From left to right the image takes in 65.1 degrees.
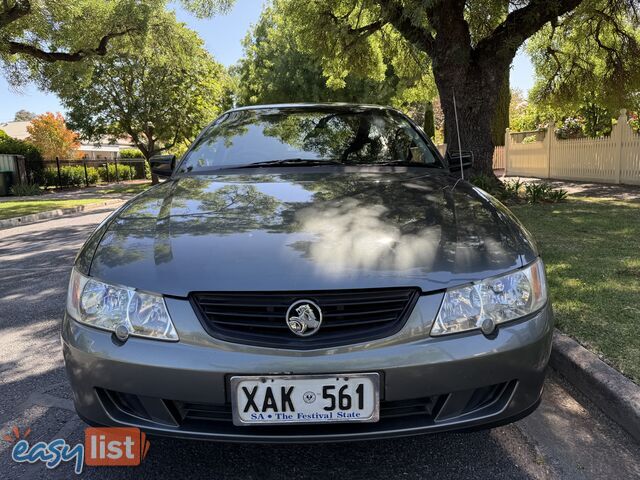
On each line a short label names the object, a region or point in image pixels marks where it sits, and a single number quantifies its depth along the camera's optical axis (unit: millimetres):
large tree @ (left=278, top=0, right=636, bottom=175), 8422
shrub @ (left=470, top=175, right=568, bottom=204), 9086
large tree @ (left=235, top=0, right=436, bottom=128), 23156
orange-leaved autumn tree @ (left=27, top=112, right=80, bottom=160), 39188
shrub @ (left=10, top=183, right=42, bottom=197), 19469
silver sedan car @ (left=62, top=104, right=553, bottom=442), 1610
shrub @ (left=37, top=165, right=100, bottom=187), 22984
